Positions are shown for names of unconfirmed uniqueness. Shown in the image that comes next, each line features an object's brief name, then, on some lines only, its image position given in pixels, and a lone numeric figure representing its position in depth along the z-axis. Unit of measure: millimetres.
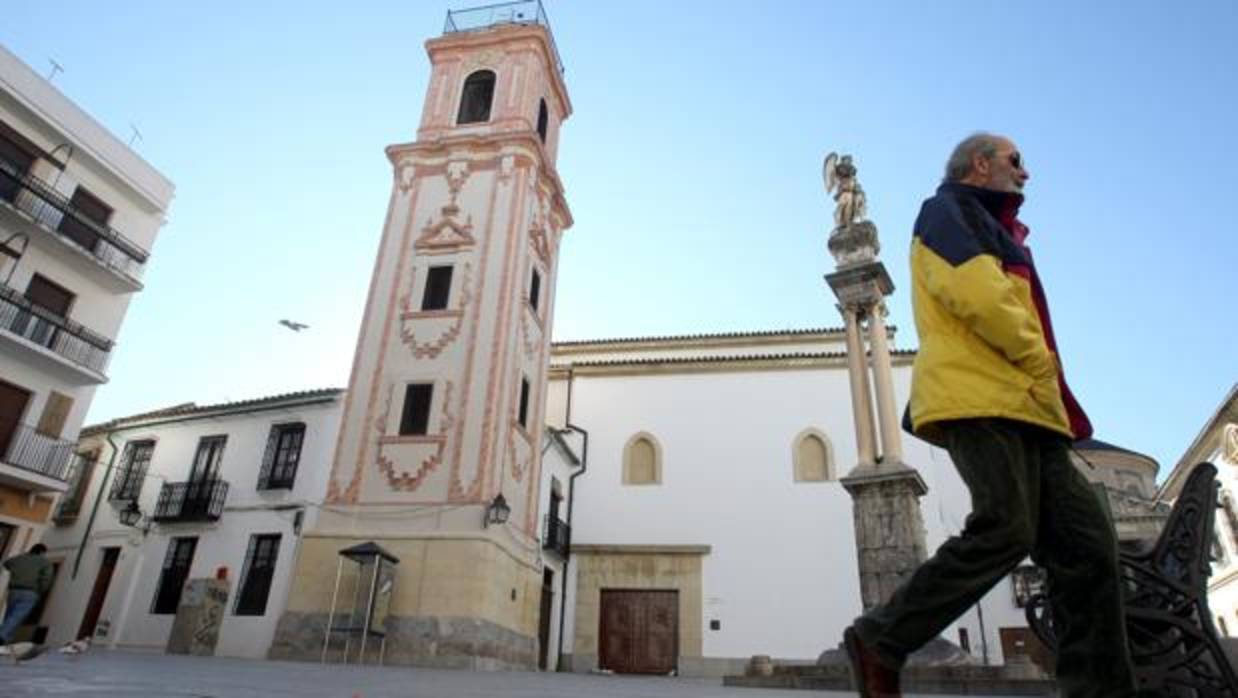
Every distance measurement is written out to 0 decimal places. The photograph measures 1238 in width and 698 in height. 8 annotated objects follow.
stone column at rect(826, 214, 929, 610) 9016
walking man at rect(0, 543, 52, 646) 8703
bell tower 13953
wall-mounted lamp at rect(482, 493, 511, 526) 14312
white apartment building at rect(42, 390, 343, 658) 16047
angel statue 11578
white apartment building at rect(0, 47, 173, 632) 16000
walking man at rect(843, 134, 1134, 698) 2020
